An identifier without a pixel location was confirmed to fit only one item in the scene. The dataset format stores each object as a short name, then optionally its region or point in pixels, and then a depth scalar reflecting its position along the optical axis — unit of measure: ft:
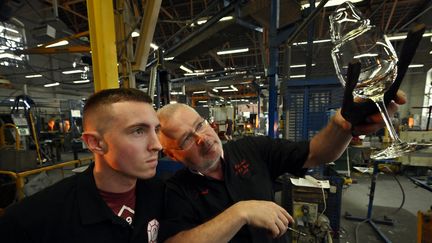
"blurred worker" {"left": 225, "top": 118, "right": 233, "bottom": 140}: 22.72
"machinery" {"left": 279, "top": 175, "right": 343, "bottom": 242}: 6.53
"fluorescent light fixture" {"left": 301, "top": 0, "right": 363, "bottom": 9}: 13.61
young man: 2.40
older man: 2.55
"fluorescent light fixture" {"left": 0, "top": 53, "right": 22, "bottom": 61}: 15.65
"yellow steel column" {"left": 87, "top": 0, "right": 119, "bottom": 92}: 5.74
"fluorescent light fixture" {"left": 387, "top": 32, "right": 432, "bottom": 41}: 14.17
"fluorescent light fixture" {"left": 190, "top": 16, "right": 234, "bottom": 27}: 7.67
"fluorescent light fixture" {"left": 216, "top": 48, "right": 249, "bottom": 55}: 22.86
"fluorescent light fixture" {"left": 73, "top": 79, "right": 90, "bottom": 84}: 30.09
